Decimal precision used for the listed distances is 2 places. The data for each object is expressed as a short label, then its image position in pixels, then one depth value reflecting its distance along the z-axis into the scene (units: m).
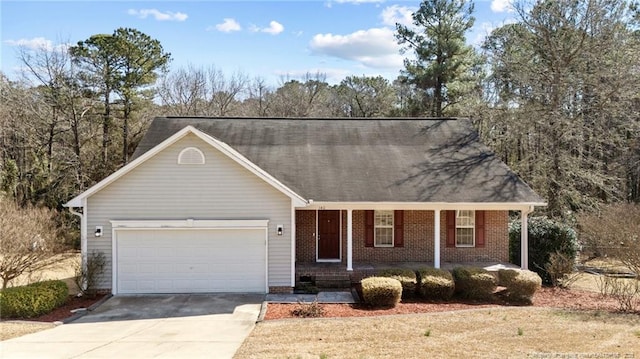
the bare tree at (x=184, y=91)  37.22
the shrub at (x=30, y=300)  11.85
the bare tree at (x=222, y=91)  39.81
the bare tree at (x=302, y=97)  43.62
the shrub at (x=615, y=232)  13.48
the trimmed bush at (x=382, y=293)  12.61
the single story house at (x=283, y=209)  14.16
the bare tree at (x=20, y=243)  13.23
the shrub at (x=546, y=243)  16.33
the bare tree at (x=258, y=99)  43.31
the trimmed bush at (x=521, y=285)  13.35
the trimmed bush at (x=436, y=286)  13.43
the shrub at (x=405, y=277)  13.55
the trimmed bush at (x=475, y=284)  13.66
